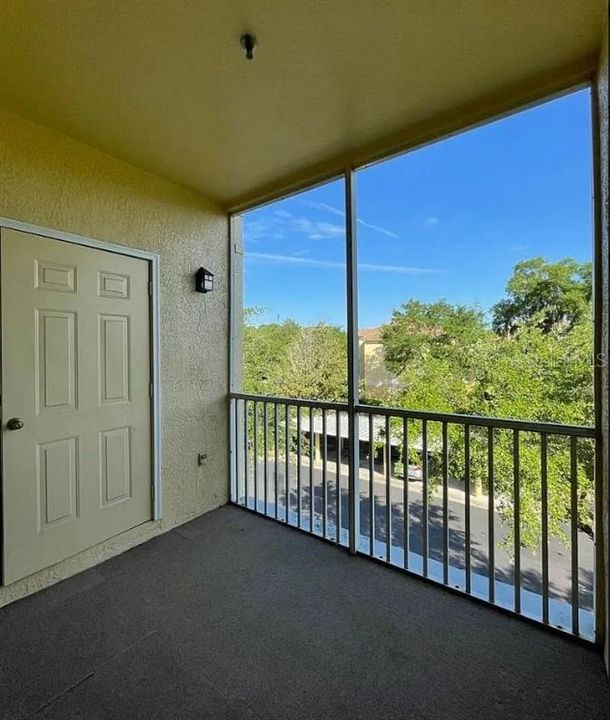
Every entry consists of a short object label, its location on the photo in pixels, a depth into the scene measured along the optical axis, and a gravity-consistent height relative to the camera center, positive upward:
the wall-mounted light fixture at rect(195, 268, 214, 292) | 2.87 +0.62
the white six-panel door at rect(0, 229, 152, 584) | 1.92 -0.24
